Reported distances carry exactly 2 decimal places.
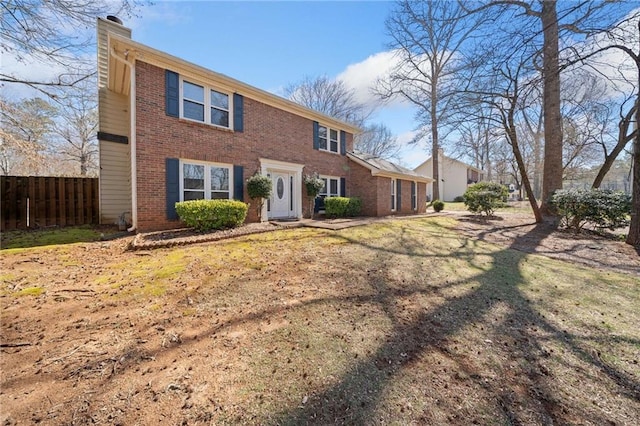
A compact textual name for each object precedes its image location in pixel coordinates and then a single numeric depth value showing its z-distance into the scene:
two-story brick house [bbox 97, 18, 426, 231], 7.57
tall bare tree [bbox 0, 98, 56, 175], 7.79
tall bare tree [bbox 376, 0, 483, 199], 15.63
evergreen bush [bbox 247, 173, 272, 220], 9.64
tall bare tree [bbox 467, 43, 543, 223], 7.61
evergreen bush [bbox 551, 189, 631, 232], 8.80
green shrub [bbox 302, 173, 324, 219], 11.91
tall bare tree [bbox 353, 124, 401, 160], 36.12
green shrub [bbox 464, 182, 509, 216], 14.36
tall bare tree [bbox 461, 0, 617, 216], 6.25
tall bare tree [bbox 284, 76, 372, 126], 28.80
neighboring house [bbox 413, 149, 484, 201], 35.34
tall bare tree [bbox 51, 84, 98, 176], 21.19
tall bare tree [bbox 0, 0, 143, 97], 7.12
